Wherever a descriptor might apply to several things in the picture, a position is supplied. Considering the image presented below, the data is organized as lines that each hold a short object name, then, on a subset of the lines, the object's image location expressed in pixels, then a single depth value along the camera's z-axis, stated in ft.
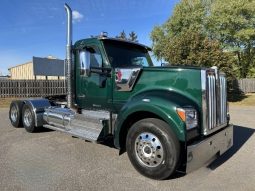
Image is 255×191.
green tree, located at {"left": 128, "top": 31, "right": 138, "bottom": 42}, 183.20
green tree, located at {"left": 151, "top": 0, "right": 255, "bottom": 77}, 77.01
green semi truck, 9.95
